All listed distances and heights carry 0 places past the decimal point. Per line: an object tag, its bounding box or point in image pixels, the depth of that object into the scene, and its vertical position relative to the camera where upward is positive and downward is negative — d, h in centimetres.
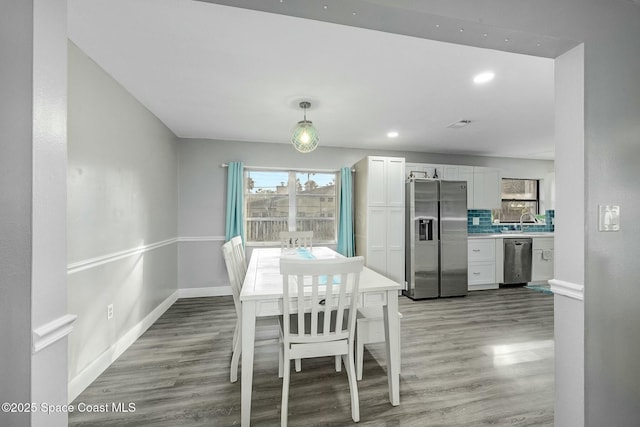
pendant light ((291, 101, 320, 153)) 244 +72
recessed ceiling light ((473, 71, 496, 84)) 222 +117
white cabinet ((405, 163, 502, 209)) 475 +68
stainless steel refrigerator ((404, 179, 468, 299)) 420 -37
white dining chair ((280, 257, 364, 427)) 150 -57
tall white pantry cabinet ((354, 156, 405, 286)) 420 +0
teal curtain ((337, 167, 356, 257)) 450 -3
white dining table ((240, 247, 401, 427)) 157 -57
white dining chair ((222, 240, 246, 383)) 199 -59
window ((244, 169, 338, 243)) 446 +19
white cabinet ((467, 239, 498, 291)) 463 -84
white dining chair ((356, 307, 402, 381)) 198 -87
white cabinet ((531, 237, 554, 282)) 488 -80
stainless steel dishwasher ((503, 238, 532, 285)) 477 -83
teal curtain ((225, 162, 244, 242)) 415 +22
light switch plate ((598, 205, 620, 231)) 125 -1
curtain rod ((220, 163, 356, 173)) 423 +77
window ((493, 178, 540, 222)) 554 +34
